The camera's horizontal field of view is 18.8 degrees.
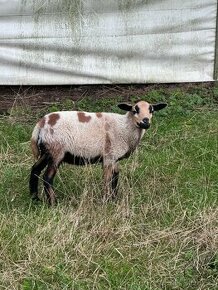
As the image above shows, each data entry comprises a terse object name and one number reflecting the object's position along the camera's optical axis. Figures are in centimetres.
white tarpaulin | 865
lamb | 564
